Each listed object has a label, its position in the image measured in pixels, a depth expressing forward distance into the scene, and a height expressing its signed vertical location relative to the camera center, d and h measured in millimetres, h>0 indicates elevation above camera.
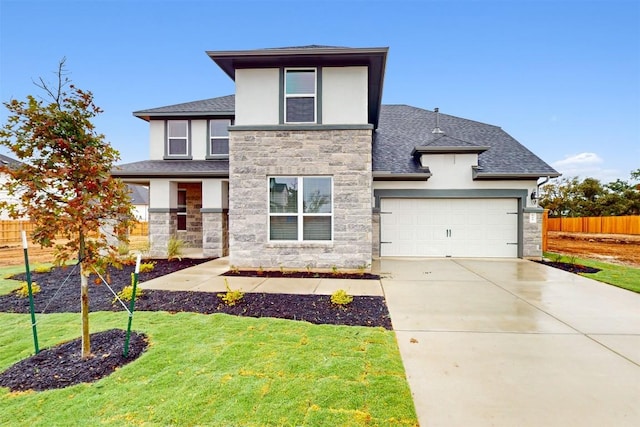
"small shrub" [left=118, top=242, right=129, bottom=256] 10155 -1149
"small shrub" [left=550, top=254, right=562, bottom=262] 10391 -1539
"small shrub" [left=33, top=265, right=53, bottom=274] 8375 -1505
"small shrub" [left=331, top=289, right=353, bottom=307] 5248 -1457
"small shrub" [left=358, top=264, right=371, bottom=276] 8234 -1440
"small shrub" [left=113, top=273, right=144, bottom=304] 5548 -1479
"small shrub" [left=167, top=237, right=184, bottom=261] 10969 -1265
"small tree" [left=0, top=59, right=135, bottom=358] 2941 +413
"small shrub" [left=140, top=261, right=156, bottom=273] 8476 -1478
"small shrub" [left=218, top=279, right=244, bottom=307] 5333 -1463
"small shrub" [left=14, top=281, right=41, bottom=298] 6032 -1517
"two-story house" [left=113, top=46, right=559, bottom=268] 8281 +1393
